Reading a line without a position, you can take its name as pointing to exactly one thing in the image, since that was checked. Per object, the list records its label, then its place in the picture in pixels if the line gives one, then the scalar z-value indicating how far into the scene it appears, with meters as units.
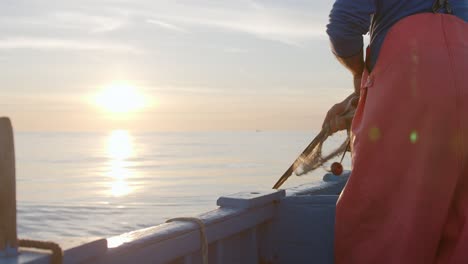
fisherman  2.25
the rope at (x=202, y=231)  2.86
